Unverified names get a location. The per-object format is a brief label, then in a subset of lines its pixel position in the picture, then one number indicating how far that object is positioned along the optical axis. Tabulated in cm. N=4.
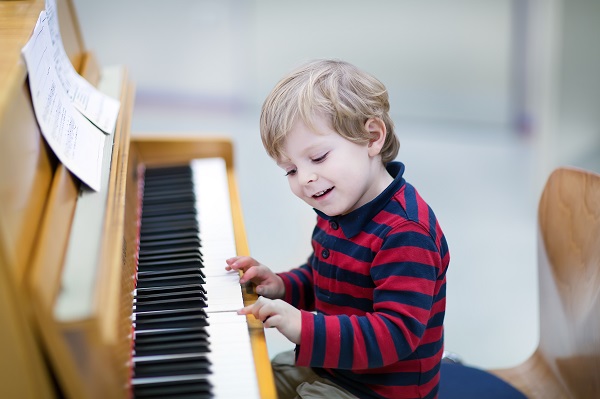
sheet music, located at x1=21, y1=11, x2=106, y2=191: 194
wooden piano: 168
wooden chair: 210
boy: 198
